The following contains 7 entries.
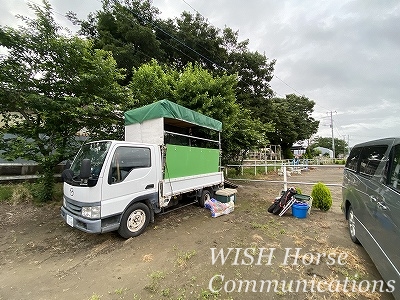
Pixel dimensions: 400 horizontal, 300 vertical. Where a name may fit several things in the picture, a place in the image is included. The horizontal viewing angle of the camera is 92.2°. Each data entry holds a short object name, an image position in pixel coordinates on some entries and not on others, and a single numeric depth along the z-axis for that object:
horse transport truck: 3.03
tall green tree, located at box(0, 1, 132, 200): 4.70
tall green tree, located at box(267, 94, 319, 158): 19.44
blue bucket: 4.52
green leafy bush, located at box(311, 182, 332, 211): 5.01
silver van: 1.84
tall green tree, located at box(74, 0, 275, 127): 10.07
